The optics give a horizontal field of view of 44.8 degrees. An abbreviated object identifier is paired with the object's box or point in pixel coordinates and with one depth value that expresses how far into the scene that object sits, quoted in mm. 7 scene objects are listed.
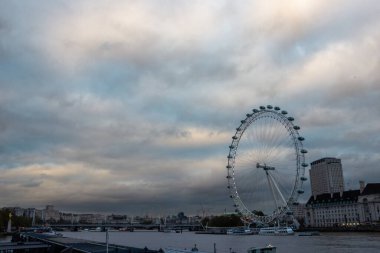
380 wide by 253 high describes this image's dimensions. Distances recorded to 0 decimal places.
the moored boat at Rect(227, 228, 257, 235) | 155962
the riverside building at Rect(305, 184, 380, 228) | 178000
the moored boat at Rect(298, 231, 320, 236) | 131150
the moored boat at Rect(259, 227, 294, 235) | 134750
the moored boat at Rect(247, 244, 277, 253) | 39844
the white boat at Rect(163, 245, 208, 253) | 45394
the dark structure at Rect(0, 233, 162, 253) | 46188
